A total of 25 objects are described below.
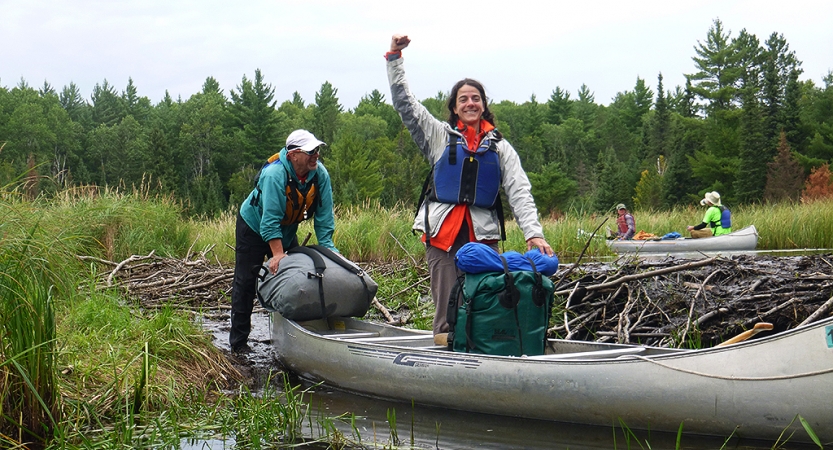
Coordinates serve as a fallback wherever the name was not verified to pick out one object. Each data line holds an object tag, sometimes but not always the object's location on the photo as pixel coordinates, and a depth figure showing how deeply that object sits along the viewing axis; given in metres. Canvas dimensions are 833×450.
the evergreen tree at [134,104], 104.45
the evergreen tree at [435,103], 102.06
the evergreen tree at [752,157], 43.22
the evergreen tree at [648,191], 54.00
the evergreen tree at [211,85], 104.76
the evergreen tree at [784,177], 40.66
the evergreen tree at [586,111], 103.66
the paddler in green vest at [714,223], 15.58
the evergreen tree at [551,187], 68.44
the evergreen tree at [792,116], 45.41
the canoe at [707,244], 14.33
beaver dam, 5.38
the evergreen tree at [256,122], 76.62
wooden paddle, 4.23
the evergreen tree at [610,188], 55.38
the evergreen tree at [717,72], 56.31
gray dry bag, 5.55
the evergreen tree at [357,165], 69.62
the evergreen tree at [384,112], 95.56
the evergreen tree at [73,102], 102.39
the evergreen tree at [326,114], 86.56
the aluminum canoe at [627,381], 3.61
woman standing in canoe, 4.89
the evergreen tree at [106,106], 100.62
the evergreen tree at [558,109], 102.25
